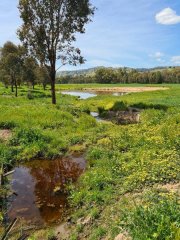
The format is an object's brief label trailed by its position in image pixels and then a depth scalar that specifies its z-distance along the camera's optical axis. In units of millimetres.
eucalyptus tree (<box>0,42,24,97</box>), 35284
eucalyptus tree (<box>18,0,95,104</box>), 20678
